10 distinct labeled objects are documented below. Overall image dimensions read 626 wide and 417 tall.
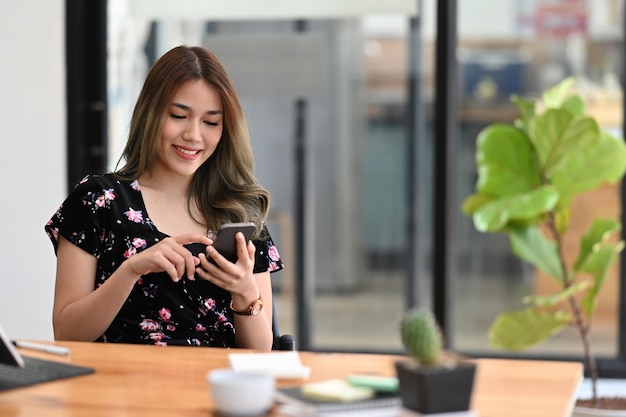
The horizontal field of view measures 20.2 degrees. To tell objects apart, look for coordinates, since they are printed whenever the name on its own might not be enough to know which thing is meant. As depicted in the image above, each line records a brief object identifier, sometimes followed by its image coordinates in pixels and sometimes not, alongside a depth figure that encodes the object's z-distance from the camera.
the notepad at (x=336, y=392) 1.79
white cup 1.77
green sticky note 1.82
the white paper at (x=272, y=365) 1.96
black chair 2.38
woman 2.40
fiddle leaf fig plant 3.21
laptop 1.96
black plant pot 1.73
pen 2.11
